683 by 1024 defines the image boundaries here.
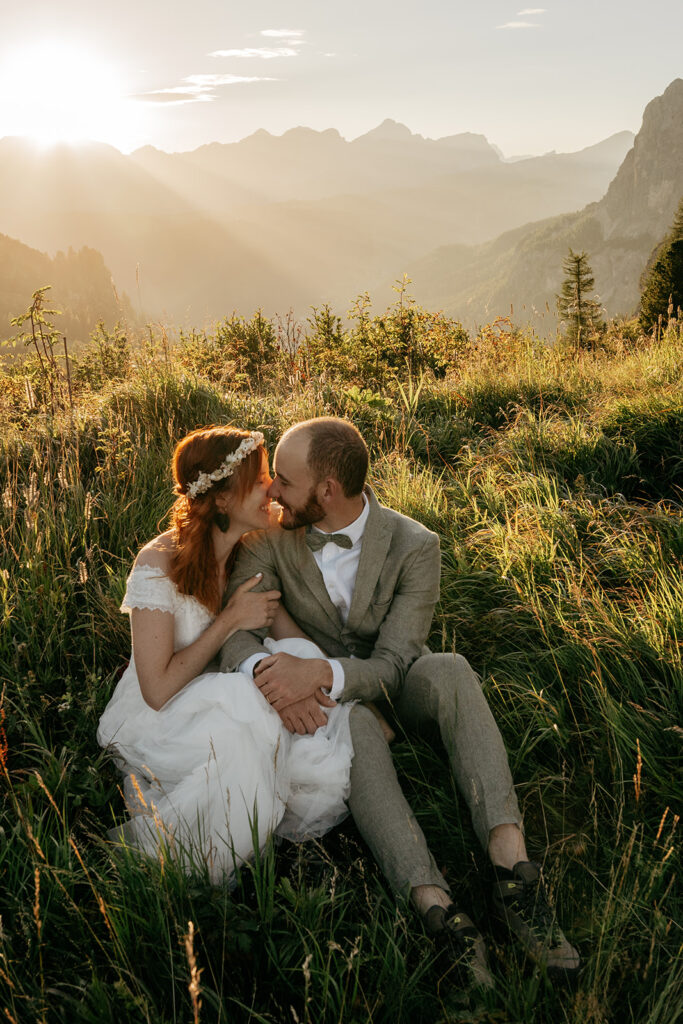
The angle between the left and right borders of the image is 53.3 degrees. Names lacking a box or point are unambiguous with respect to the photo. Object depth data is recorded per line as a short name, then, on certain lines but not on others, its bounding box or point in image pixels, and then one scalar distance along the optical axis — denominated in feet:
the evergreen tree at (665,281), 84.69
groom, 7.43
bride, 8.03
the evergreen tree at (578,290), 154.81
